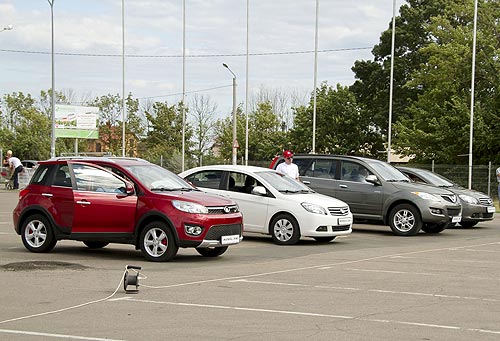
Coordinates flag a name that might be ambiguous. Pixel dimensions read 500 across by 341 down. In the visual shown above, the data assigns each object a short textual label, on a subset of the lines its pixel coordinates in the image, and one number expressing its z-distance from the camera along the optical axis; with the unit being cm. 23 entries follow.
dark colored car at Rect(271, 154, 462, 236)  1942
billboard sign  6228
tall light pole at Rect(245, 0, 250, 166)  5043
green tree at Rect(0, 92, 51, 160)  8212
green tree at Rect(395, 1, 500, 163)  4609
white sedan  1656
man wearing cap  1994
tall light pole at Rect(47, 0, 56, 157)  4600
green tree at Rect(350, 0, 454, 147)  6103
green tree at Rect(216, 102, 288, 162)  7500
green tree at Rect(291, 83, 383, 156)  6162
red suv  1316
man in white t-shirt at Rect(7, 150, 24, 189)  3956
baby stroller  4166
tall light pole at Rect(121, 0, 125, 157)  5355
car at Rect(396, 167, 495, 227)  2184
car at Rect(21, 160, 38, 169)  5478
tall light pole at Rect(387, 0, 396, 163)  4369
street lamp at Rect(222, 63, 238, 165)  4618
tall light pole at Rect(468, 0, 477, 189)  3999
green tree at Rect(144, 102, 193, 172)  7588
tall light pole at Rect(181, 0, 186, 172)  5266
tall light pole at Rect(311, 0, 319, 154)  4800
